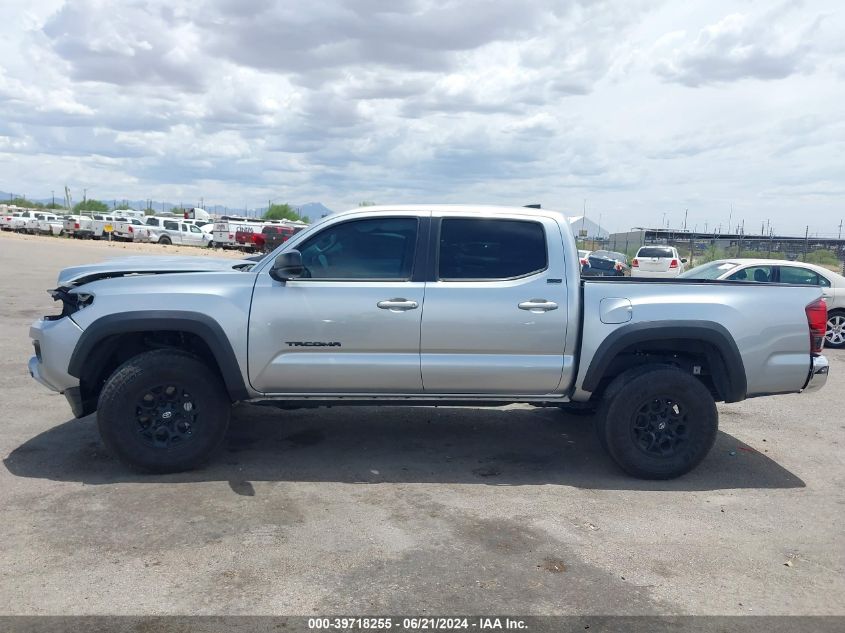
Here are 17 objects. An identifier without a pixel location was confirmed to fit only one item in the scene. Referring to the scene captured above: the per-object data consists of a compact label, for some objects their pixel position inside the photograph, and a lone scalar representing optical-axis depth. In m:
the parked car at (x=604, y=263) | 22.62
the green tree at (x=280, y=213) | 97.44
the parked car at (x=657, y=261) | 25.20
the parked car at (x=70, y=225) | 43.69
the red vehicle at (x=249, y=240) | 34.91
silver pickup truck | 5.18
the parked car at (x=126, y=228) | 40.56
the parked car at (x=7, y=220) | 50.03
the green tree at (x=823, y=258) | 33.06
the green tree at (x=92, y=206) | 109.31
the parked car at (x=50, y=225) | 47.50
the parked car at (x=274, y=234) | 34.31
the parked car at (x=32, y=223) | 48.28
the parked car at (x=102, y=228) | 41.72
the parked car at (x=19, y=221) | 48.92
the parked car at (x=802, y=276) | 11.97
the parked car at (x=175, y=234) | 40.59
